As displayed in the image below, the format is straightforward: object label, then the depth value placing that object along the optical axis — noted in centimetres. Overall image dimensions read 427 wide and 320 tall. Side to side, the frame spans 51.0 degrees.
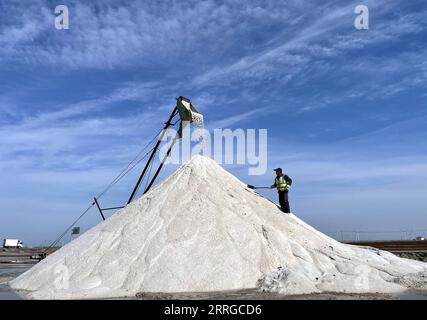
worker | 1440
